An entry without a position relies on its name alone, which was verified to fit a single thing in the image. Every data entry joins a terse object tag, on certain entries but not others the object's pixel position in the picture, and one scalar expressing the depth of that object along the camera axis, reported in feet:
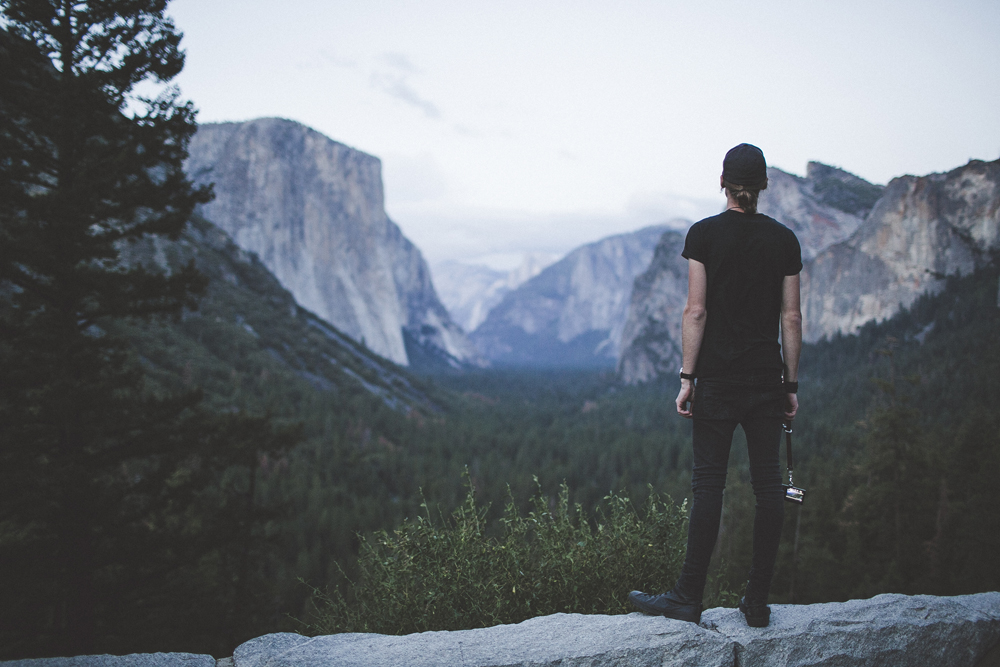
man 10.81
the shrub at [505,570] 13.52
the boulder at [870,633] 10.29
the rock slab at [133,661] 8.77
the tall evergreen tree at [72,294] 26.21
